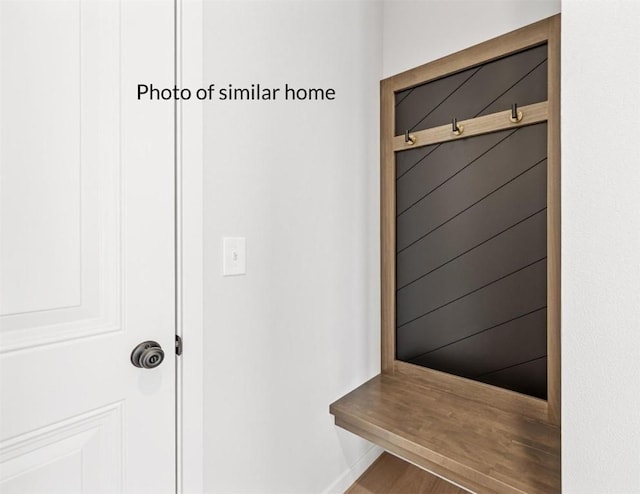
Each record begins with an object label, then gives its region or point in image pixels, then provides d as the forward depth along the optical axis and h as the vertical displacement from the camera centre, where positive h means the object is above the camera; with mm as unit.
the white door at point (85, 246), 688 -1
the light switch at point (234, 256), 1030 -32
